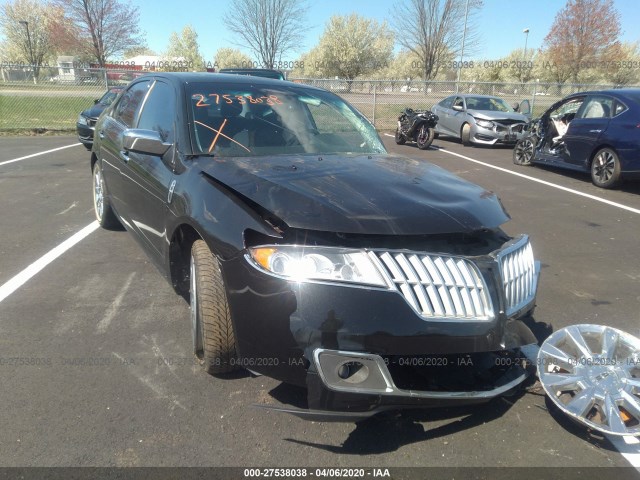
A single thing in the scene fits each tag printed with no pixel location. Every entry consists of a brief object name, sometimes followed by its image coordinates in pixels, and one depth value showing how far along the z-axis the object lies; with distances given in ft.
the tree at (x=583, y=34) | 87.97
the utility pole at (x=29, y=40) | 153.34
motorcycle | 44.19
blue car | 25.43
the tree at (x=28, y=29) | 167.94
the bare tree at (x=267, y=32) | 88.33
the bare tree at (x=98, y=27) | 96.99
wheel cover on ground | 7.44
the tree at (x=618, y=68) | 91.71
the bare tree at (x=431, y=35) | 94.84
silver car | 45.21
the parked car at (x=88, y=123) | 36.02
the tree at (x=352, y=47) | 182.70
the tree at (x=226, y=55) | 234.87
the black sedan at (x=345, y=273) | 6.53
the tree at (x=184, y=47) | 222.89
